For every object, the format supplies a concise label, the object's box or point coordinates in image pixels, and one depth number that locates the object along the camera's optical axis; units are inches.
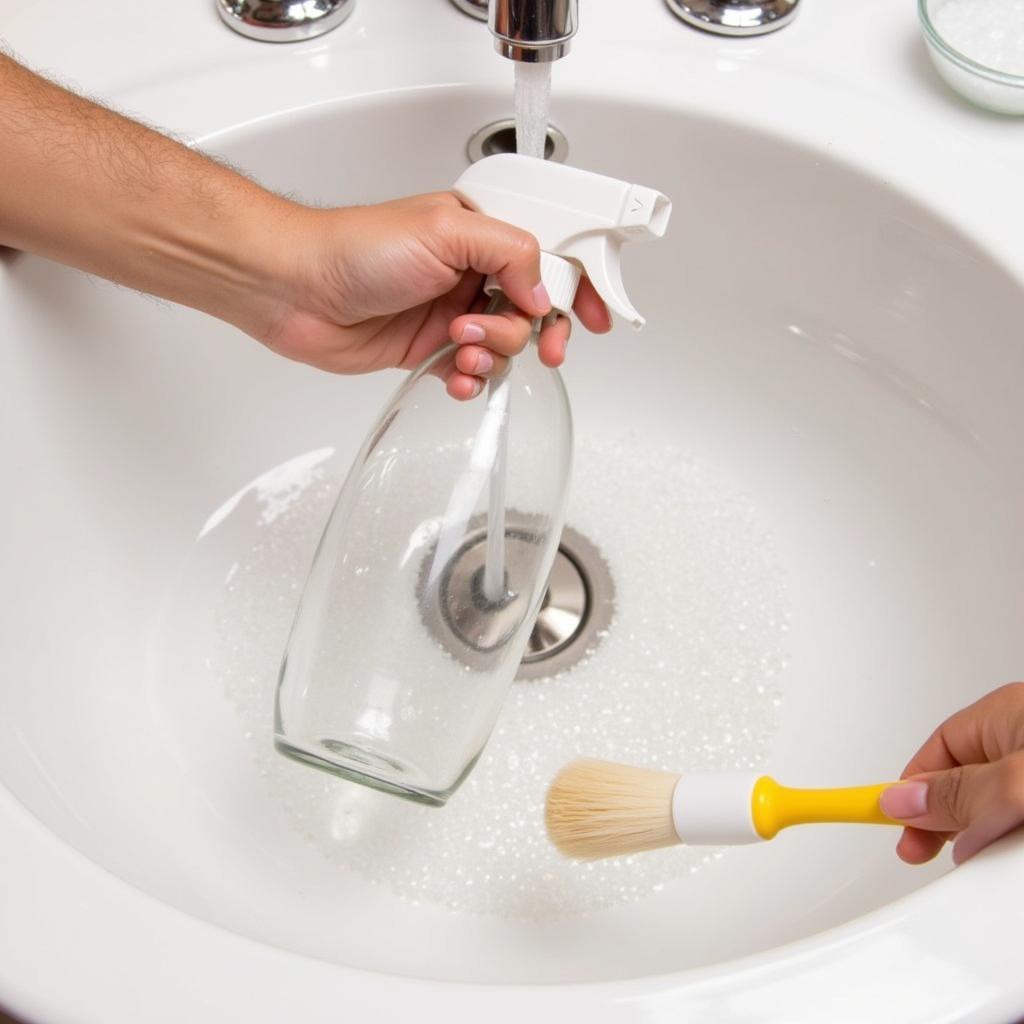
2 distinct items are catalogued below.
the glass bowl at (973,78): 20.5
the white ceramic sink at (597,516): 18.2
